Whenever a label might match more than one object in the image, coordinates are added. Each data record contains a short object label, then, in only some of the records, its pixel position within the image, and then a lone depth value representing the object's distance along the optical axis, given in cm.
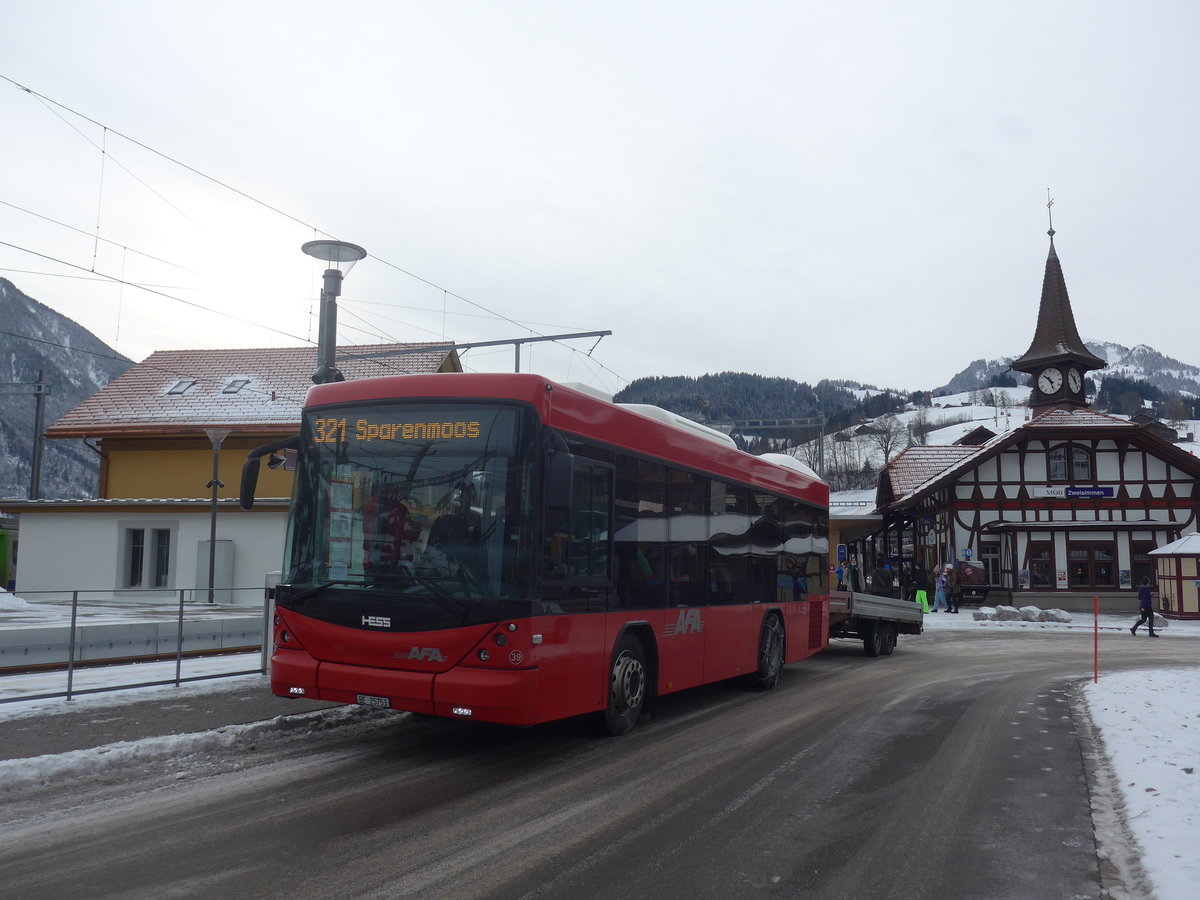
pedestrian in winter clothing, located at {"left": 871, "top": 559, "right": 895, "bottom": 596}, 2336
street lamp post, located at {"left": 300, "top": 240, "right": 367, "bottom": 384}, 1367
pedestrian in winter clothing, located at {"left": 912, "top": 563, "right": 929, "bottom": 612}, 3294
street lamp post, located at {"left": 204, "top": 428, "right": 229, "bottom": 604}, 2093
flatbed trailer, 1678
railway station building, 3866
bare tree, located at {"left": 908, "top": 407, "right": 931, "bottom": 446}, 14688
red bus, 699
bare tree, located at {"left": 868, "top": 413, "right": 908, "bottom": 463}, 12770
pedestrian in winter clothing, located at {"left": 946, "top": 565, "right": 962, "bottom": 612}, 3597
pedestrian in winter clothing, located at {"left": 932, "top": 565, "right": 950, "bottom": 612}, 3631
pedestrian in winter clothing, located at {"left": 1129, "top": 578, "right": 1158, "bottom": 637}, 2573
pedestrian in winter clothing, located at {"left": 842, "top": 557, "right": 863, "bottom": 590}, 2053
